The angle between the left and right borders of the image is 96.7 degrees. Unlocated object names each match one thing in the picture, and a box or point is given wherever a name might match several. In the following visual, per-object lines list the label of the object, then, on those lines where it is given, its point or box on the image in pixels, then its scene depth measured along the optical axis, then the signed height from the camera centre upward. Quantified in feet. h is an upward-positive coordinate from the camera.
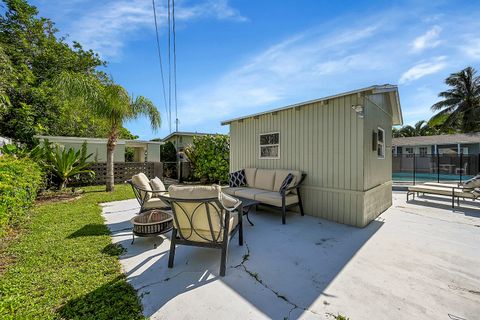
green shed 15.93 +0.94
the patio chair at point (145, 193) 14.97 -2.36
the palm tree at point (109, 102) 26.71 +7.66
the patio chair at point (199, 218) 9.38 -2.65
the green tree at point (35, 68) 39.42 +19.56
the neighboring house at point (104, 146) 39.32 +3.22
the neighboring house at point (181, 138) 58.18 +6.33
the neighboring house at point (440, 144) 59.08 +4.07
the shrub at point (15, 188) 10.33 -1.56
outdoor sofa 17.14 -2.56
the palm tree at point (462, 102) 63.77 +17.53
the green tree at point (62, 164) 25.81 -0.27
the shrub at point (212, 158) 36.99 +0.42
